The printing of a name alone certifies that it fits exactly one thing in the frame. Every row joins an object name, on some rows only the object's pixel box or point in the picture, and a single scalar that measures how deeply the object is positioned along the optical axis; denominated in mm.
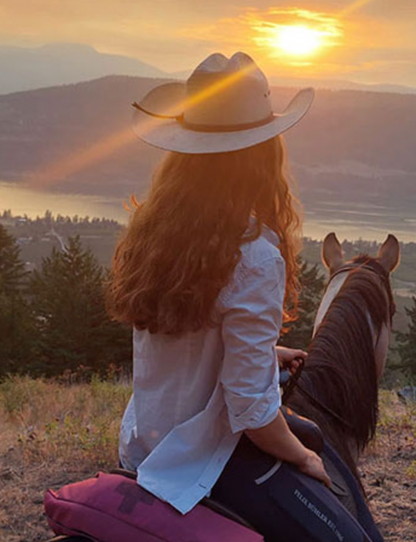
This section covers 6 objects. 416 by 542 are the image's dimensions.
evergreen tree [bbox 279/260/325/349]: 26234
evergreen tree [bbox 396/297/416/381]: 25688
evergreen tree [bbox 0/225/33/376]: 27266
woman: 1701
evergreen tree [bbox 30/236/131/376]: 27531
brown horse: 2547
